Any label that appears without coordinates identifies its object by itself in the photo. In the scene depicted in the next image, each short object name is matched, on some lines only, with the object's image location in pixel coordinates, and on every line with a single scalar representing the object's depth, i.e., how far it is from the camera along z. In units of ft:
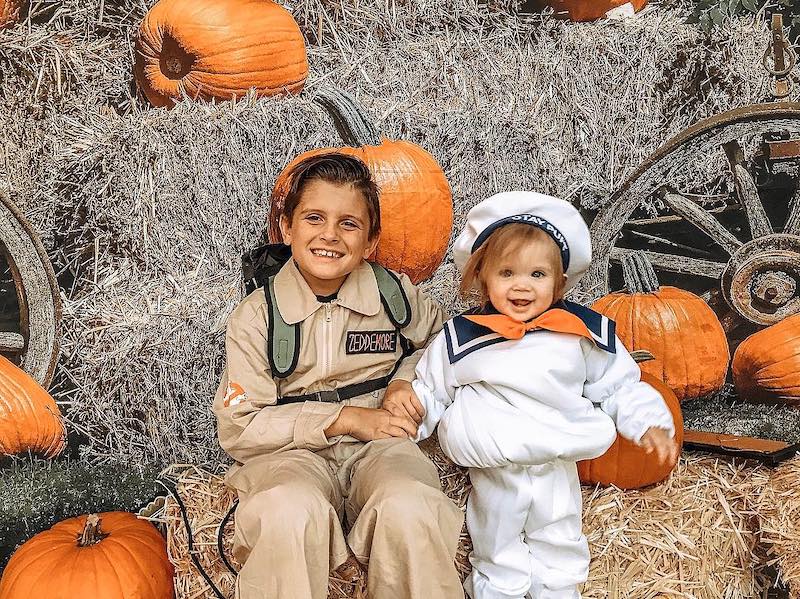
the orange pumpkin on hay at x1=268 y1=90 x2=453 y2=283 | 9.05
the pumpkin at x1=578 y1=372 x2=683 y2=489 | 7.73
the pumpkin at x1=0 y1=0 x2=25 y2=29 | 8.79
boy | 6.05
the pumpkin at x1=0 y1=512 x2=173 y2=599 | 7.55
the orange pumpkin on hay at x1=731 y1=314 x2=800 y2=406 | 9.42
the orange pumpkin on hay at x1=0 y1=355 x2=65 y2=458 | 9.03
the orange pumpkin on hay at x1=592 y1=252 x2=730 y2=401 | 9.29
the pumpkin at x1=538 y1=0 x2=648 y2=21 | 9.39
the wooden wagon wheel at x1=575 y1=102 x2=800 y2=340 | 9.52
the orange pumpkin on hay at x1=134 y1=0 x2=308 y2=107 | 8.92
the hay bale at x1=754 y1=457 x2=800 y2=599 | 7.52
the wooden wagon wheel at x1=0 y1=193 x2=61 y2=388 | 9.09
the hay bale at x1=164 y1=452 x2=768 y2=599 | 7.32
